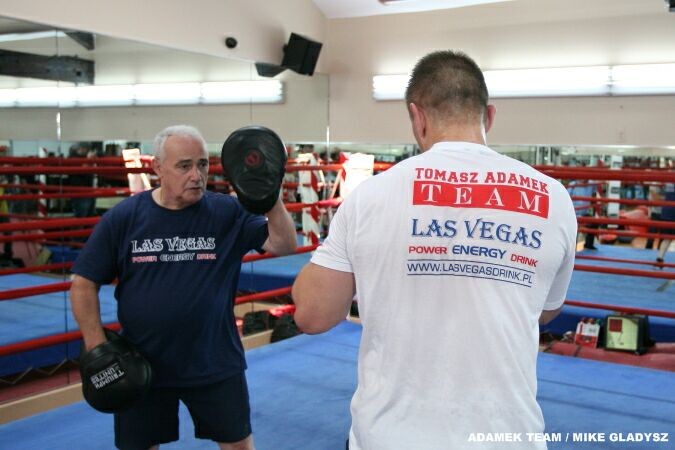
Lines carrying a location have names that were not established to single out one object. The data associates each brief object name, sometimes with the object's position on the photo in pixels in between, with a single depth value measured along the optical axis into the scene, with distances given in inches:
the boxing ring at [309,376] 107.5
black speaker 212.2
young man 44.9
